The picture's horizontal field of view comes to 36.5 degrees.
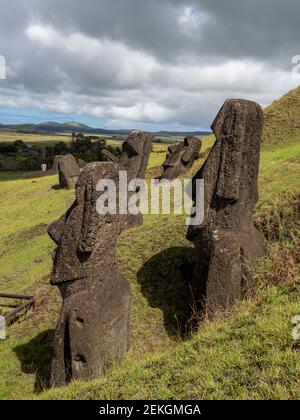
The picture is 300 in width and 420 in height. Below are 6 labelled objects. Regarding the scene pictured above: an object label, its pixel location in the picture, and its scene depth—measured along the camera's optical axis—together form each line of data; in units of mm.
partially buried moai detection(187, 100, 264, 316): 7812
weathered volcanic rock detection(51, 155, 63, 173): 39884
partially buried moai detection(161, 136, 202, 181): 22578
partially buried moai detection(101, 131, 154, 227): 15380
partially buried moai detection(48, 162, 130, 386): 6875
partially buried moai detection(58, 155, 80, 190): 27703
